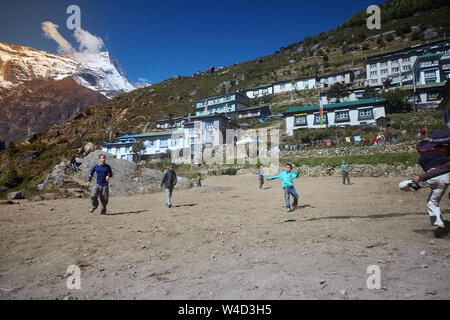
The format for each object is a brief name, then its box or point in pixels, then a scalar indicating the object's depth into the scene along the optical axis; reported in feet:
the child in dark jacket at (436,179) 14.49
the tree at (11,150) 205.95
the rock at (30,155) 192.95
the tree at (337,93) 170.50
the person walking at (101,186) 28.91
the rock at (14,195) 49.48
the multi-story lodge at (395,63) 193.16
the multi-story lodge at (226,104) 218.38
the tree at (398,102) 131.13
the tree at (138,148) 172.45
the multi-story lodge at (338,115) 124.06
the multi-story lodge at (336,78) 214.90
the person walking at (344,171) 60.18
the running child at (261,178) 65.21
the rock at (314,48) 339.36
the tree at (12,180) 137.90
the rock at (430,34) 238.27
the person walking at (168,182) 35.17
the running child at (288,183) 28.84
